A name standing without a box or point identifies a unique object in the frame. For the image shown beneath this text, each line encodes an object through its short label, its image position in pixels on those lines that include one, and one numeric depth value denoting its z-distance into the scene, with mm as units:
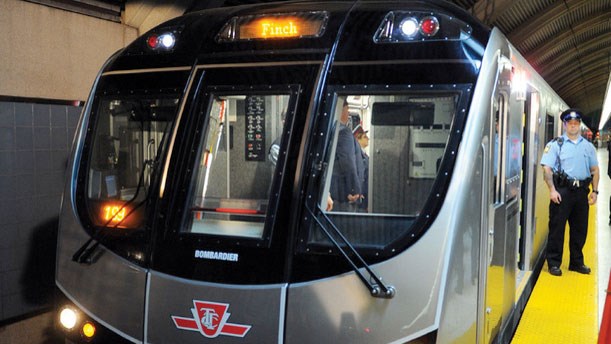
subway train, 2551
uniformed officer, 5746
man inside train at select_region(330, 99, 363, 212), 3039
